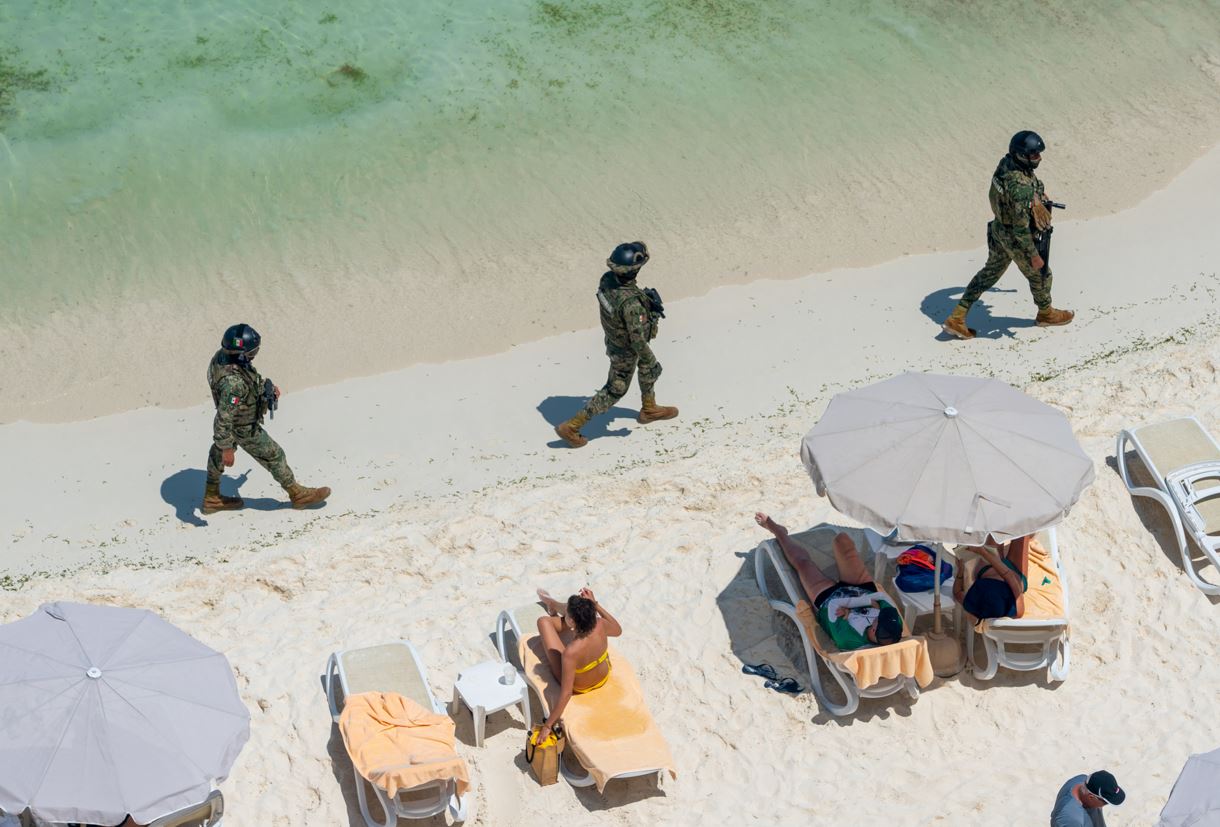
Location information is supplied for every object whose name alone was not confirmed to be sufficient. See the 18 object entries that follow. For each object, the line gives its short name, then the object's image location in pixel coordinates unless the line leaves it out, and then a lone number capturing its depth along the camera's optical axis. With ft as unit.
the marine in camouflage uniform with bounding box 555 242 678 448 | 76.13
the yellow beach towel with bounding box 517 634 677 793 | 56.54
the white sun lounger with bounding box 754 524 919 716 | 60.23
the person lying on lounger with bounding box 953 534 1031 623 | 61.21
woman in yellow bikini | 57.86
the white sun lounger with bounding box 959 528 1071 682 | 60.95
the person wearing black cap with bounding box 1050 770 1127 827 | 52.08
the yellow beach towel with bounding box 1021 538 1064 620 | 61.87
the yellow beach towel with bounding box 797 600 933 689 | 58.90
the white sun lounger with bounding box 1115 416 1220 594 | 67.15
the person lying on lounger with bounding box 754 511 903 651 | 59.77
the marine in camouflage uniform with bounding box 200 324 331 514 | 72.08
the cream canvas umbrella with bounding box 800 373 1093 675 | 56.75
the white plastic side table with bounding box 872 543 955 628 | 63.62
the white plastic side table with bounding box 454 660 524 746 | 58.59
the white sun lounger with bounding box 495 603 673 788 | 56.34
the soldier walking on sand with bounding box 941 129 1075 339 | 84.23
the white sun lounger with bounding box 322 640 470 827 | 54.80
